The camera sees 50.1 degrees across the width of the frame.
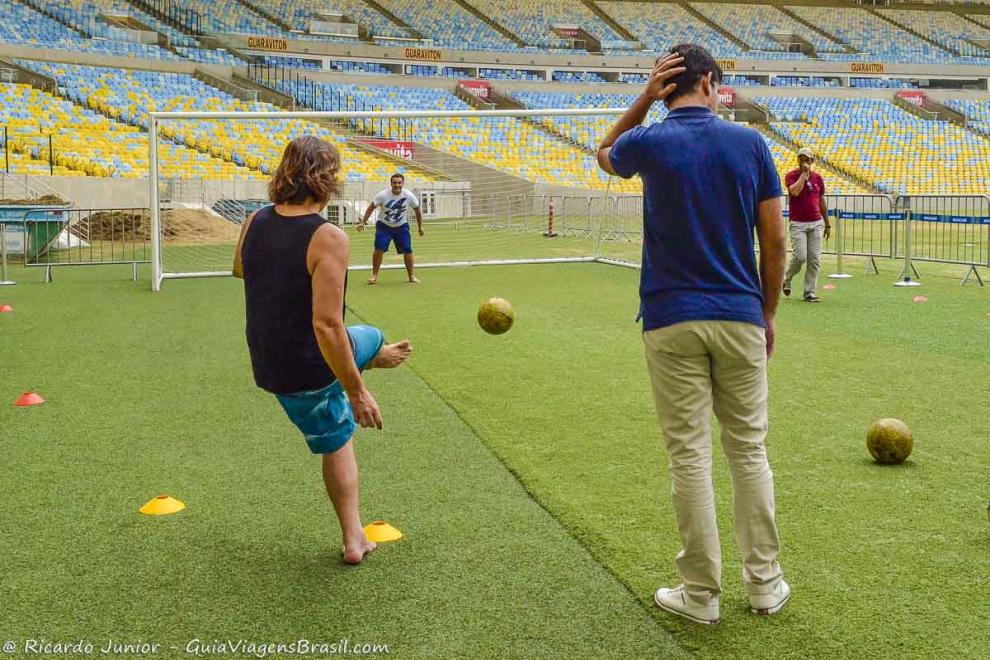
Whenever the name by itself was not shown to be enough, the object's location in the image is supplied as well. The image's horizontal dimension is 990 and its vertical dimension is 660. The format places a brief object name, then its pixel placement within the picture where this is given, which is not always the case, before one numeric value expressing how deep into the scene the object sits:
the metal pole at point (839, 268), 16.62
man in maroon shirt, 13.30
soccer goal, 24.59
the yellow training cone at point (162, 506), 4.96
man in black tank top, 4.02
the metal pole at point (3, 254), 15.92
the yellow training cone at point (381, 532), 4.60
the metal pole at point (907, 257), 15.20
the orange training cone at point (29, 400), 7.27
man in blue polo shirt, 3.59
